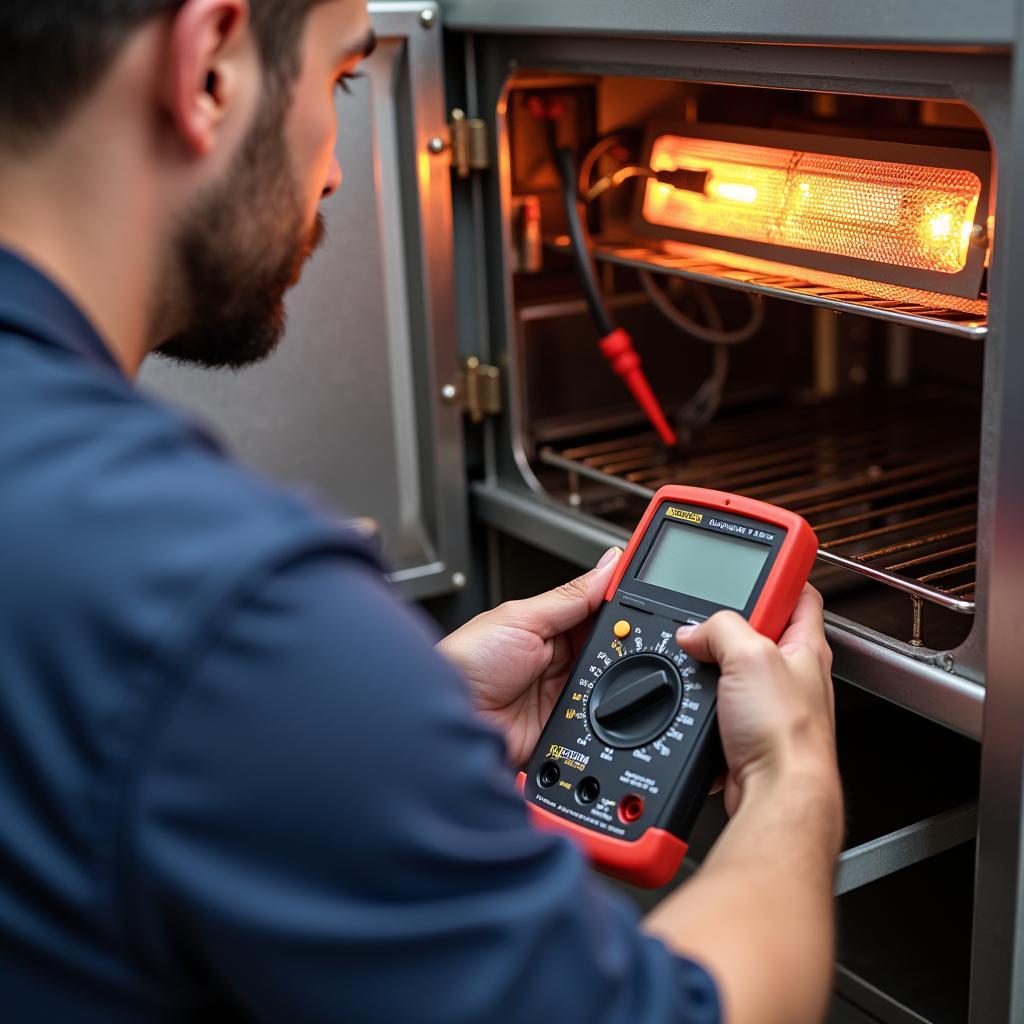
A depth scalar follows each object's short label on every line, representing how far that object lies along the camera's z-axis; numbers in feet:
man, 1.95
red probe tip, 4.85
